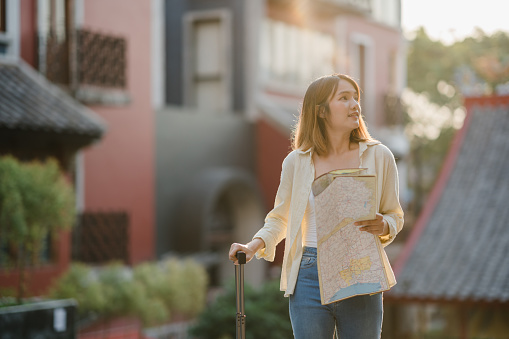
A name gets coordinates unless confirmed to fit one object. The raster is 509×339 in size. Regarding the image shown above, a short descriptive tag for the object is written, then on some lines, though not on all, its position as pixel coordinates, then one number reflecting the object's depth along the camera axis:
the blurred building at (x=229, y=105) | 15.97
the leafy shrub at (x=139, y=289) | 11.23
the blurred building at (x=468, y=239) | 14.51
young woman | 3.51
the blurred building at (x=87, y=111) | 11.62
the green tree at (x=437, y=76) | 34.38
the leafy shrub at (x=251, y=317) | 12.20
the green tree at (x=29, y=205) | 9.61
